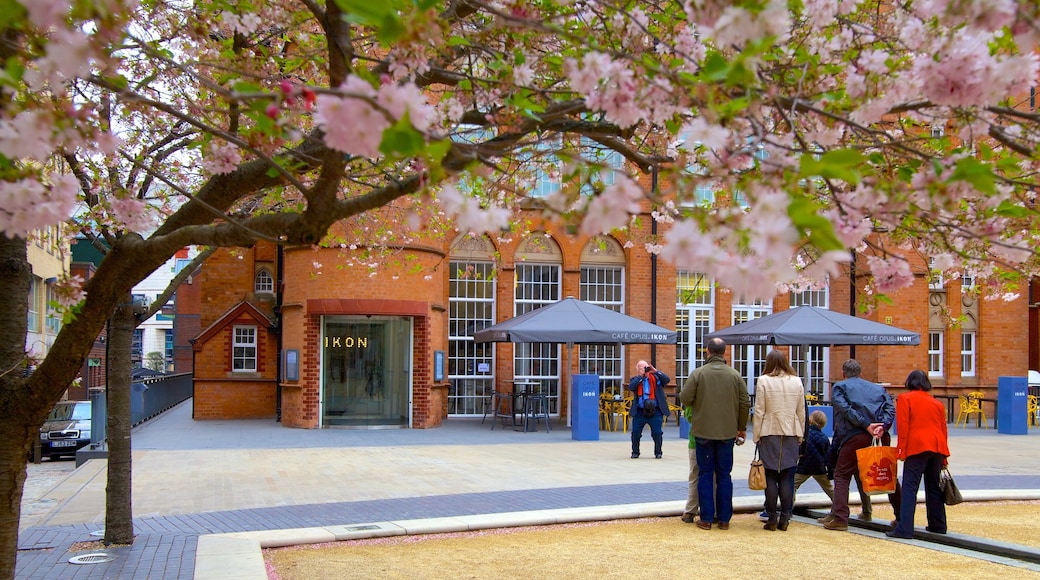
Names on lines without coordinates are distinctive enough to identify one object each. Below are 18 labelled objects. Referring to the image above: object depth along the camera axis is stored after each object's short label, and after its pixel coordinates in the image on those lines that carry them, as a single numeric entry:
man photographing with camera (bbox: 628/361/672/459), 14.52
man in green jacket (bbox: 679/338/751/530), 8.88
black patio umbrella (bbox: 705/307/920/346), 16.94
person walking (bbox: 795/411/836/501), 9.28
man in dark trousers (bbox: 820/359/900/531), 8.75
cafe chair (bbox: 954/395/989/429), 22.41
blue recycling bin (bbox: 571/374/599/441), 17.94
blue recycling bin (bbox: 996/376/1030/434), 21.03
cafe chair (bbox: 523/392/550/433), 19.81
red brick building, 19.55
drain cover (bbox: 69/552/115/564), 7.40
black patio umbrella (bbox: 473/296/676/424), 17.42
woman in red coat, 8.34
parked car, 17.66
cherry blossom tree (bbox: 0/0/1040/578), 2.85
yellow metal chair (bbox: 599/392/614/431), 20.91
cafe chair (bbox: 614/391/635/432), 20.23
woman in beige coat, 8.81
